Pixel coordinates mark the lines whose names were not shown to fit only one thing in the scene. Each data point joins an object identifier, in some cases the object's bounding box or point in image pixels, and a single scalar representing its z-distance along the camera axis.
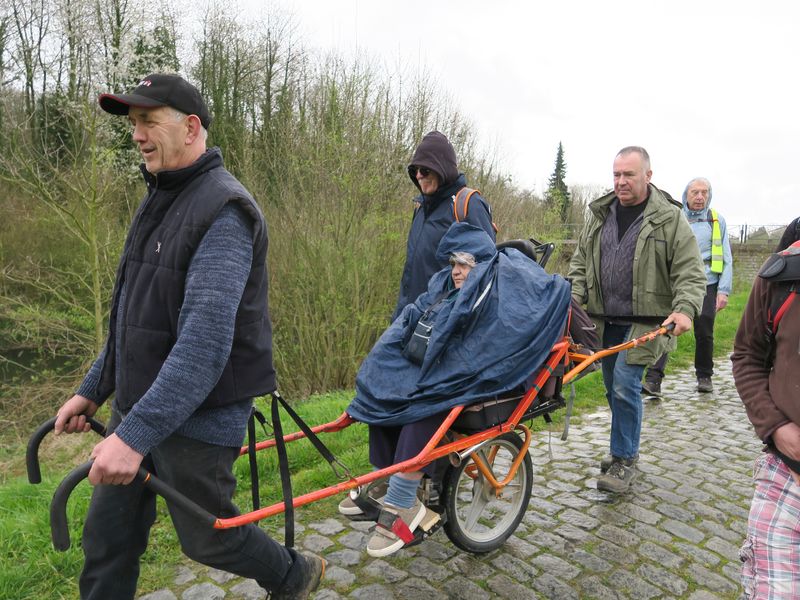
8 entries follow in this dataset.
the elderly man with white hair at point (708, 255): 7.07
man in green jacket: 4.34
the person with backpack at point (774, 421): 2.20
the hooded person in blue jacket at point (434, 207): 4.10
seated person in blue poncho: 3.16
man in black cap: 2.16
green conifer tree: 15.47
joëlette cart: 2.67
